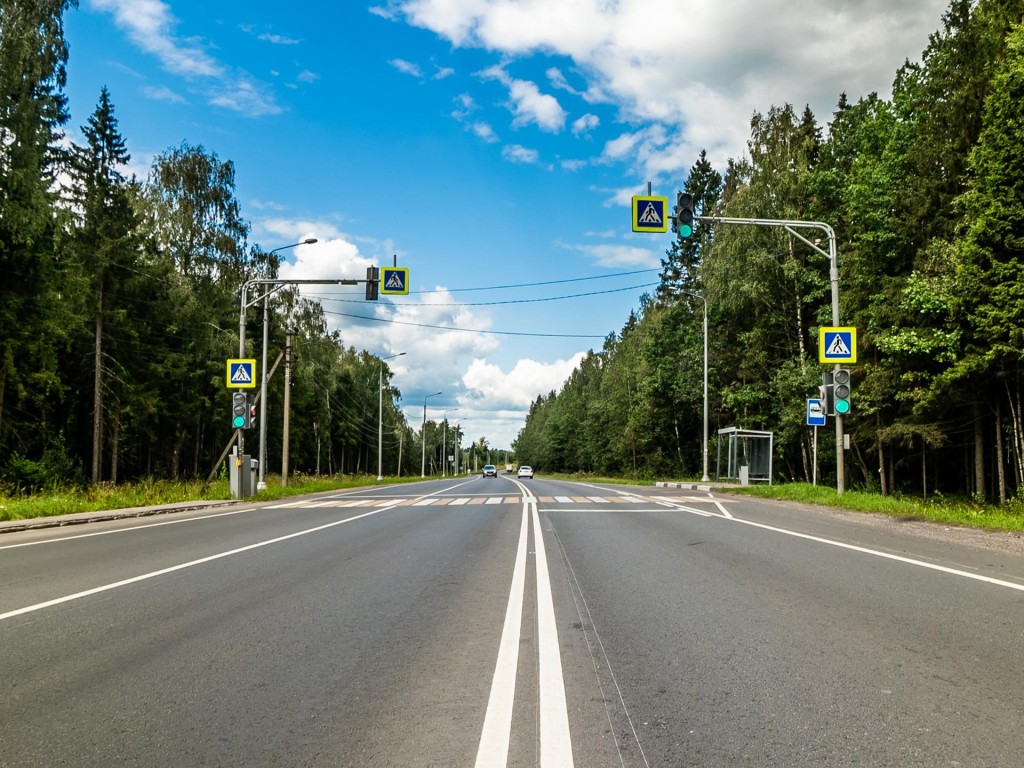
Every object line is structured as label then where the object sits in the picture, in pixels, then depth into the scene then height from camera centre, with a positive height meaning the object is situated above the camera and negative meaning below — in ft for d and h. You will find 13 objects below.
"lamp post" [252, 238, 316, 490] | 81.28 +2.01
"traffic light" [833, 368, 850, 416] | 58.65 +3.46
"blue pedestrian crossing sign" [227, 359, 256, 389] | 78.95 +6.28
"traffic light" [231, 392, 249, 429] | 78.38 +2.03
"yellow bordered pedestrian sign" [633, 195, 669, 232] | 48.78 +15.33
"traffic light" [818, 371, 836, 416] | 60.64 +3.30
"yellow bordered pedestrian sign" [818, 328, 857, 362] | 61.26 +7.60
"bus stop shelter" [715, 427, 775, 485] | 109.19 -4.01
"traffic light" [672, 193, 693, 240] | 47.60 +14.89
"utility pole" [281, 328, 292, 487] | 104.99 +5.59
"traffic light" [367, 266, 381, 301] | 67.97 +14.51
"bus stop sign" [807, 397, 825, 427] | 67.31 +1.77
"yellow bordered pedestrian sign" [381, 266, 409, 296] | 68.69 +14.92
